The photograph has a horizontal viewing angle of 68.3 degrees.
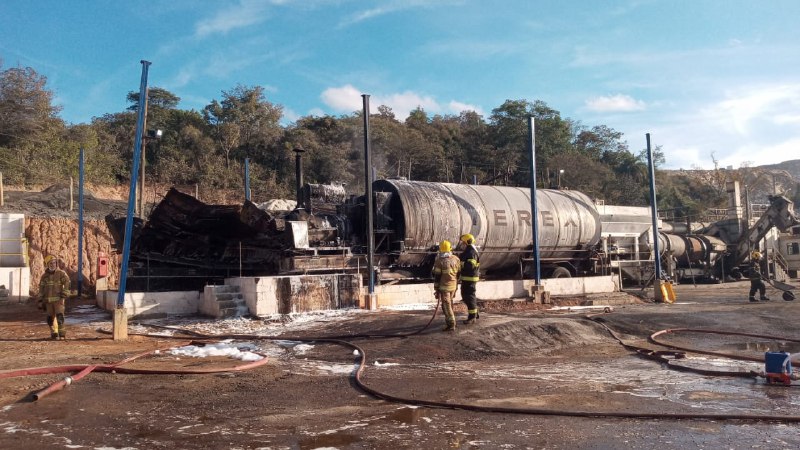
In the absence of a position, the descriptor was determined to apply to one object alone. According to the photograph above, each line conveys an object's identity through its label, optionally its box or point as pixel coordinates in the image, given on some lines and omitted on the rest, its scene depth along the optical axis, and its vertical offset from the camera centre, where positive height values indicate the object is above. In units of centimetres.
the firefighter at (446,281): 1011 -38
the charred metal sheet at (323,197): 1569 +176
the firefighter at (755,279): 1684 -83
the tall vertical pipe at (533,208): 1636 +137
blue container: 644 -123
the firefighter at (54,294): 1062 -43
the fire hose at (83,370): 680 -120
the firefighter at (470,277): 1064 -35
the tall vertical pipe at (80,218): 1725 +153
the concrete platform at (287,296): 1278 -73
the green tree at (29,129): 3058 +787
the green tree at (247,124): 3975 +977
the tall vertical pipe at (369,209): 1403 +124
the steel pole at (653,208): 1775 +138
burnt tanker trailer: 1589 +102
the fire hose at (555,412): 505 -141
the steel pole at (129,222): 1038 +83
